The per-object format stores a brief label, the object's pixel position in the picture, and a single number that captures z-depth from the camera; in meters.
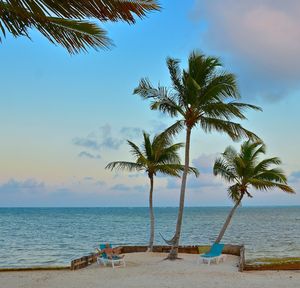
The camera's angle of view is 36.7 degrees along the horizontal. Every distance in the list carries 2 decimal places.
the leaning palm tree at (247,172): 20.48
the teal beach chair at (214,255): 16.59
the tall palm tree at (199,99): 17.23
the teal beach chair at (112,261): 16.24
